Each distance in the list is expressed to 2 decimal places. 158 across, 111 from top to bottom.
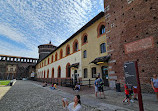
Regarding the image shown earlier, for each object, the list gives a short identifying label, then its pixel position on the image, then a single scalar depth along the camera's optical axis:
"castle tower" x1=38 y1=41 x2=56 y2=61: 48.72
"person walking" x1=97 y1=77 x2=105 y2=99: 6.86
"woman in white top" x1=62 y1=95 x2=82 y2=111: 2.81
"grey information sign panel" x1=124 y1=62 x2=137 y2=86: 2.73
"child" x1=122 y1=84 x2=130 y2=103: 5.17
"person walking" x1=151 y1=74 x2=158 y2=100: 5.32
